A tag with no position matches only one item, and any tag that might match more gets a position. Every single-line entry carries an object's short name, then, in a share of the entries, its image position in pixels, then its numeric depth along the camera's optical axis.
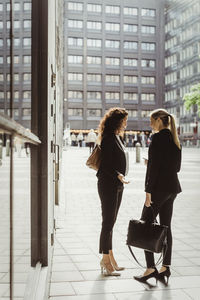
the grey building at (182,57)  83.06
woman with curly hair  4.84
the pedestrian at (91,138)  30.73
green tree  33.97
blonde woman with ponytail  4.51
